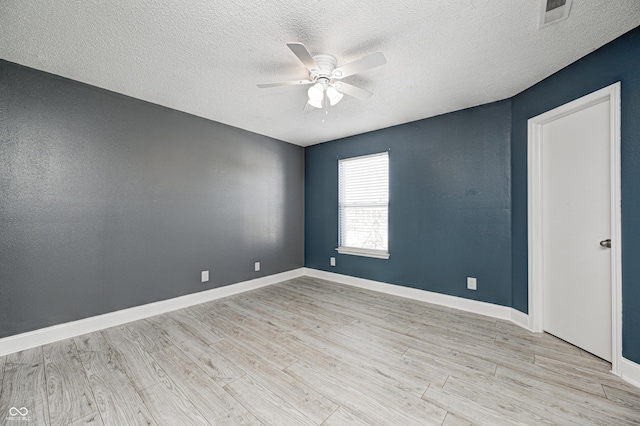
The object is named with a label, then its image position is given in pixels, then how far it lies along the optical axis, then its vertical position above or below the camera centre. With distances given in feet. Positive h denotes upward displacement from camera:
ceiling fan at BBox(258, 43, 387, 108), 5.83 +3.62
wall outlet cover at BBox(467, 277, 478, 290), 10.02 -2.84
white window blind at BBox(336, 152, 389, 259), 12.84 +0.41
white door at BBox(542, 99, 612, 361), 6.78 -0.45
